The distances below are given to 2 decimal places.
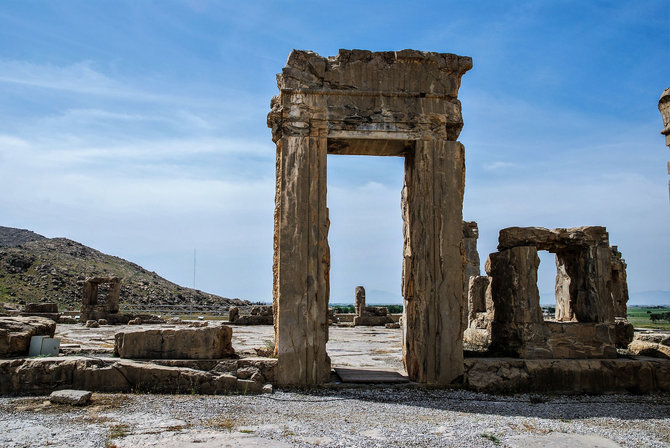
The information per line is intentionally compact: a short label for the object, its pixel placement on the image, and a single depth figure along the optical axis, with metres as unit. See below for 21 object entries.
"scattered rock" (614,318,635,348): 11.59
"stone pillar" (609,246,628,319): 17.27
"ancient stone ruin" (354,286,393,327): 22.48
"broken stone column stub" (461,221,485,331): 21.27
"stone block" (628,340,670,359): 8.57
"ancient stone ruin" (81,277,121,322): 22.25
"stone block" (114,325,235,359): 7.30
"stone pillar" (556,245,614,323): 9.25
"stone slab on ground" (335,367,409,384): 7.36
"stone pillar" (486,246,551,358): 8.27
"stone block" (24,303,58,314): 21.05
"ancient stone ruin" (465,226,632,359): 8.32
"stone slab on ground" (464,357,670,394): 7.55
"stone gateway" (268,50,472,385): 7.39
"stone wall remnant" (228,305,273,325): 20.61
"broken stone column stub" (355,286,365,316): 23.50
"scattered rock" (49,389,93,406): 5.88
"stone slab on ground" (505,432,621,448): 4.89
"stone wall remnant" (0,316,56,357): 7.13
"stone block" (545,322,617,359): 8.34
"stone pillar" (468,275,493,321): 14.19
